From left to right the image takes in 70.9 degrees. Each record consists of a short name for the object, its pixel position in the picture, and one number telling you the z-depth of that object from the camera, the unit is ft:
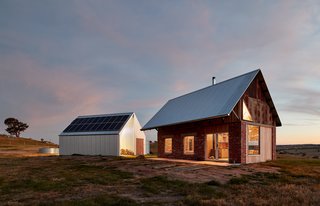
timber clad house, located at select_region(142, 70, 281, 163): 54.26
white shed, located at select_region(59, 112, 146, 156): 88.88
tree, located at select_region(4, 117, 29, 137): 297.58
